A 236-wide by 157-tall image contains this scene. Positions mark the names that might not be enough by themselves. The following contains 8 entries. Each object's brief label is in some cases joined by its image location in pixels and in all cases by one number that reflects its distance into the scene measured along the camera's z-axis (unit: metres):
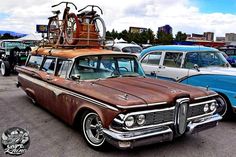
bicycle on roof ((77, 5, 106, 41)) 5.62
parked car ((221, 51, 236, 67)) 12.12
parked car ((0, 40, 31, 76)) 10.10
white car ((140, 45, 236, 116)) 4.54
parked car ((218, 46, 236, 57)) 13.78
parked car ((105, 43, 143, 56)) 10.92
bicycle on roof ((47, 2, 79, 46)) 5.18
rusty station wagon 2.75
